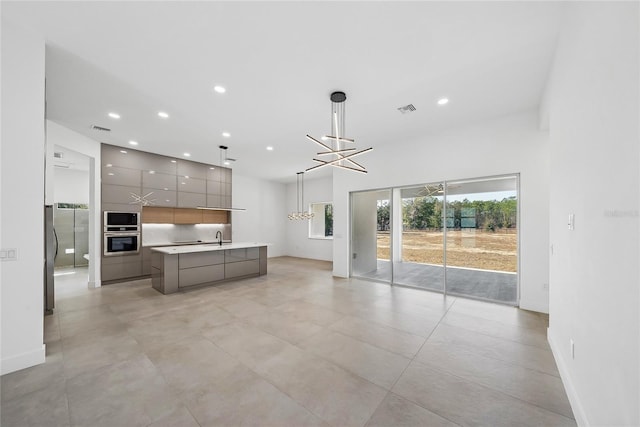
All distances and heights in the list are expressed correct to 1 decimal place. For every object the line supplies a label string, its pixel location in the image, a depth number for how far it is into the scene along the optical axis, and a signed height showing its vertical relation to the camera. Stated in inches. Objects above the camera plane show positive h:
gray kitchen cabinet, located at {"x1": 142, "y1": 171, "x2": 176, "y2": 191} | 256.5 +36.6
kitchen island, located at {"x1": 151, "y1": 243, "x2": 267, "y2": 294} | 199.6 -45.4
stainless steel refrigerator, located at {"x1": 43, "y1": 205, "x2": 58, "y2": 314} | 152.6 -29.9
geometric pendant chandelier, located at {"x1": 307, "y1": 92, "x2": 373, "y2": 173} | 141.9 +67.4
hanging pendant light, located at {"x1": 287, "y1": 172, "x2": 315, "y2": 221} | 414.1 +32.9
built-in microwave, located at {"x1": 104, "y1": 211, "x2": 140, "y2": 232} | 227.5 -6.5
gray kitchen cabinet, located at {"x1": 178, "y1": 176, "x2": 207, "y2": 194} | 284.7 +34.7
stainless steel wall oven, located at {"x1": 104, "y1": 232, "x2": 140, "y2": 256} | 227.1 -27.7
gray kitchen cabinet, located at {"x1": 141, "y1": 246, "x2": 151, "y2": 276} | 249.4 -46.7
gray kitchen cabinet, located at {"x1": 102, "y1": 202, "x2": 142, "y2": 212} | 228.9 +6.9
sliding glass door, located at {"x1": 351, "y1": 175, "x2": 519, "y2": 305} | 177.6 -18.1
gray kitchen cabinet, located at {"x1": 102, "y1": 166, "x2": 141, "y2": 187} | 230.7 +36.8
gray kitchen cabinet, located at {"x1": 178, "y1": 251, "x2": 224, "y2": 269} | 206.5 -39.0
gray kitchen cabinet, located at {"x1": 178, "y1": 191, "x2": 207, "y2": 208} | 284.4 +17.4
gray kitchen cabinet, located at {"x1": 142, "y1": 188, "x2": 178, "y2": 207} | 259.3 +18.7
